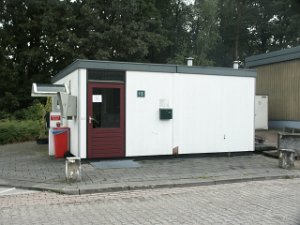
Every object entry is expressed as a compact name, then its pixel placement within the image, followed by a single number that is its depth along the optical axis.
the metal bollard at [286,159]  11.55
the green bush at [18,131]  17.45
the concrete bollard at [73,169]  9.08
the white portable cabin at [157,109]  11.76
